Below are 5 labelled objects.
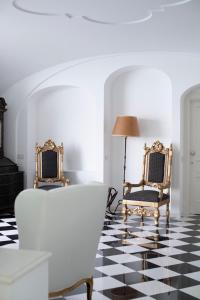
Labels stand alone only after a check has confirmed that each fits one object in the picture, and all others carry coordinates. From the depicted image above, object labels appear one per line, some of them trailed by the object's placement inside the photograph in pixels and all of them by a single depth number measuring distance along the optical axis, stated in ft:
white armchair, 8.32
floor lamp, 21.65
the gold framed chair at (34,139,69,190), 23.45
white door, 22.45
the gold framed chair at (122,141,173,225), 19.49
